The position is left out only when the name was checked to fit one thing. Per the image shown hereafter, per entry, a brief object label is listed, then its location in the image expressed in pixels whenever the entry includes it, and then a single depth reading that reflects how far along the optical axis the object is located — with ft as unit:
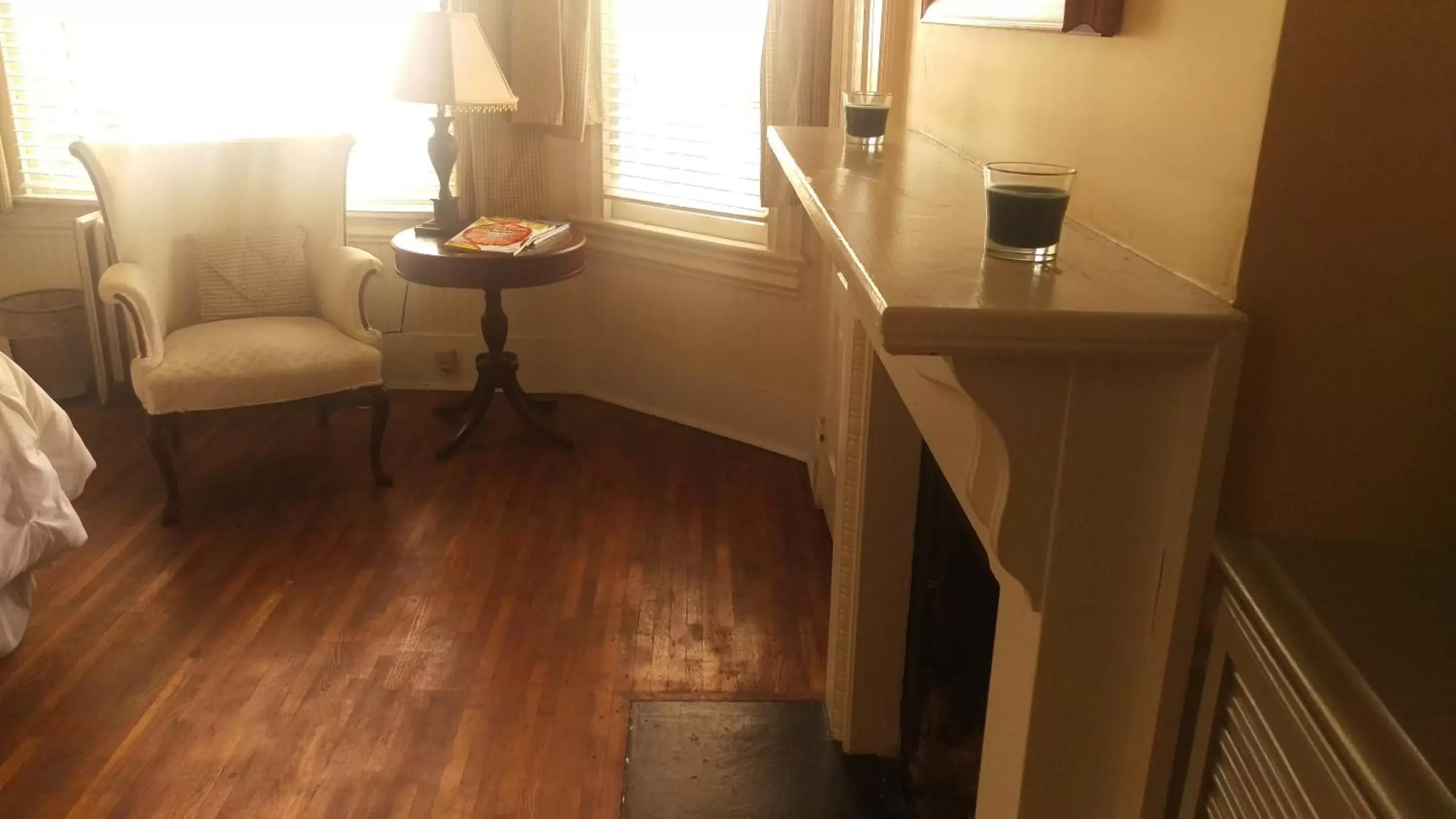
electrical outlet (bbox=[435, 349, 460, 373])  13.23
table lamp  10.34
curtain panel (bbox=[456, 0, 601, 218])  11.46
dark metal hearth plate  6.55
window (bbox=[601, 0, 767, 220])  11.00
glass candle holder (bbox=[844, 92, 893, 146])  5.52
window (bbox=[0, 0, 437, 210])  12.20
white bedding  7.43
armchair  9.75
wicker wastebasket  12.19
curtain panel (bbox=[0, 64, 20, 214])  12.49
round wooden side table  10.56
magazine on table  10.72
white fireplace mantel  2.60
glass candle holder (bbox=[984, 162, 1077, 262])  3.01
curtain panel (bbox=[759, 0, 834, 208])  9.77
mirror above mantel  3.28
